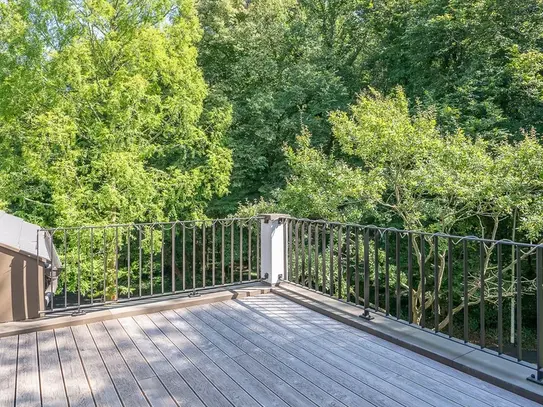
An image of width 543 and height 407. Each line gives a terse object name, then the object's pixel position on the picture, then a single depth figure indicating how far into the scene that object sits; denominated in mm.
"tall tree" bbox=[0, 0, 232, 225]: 8742
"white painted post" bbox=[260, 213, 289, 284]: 4285
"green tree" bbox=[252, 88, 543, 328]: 6539
